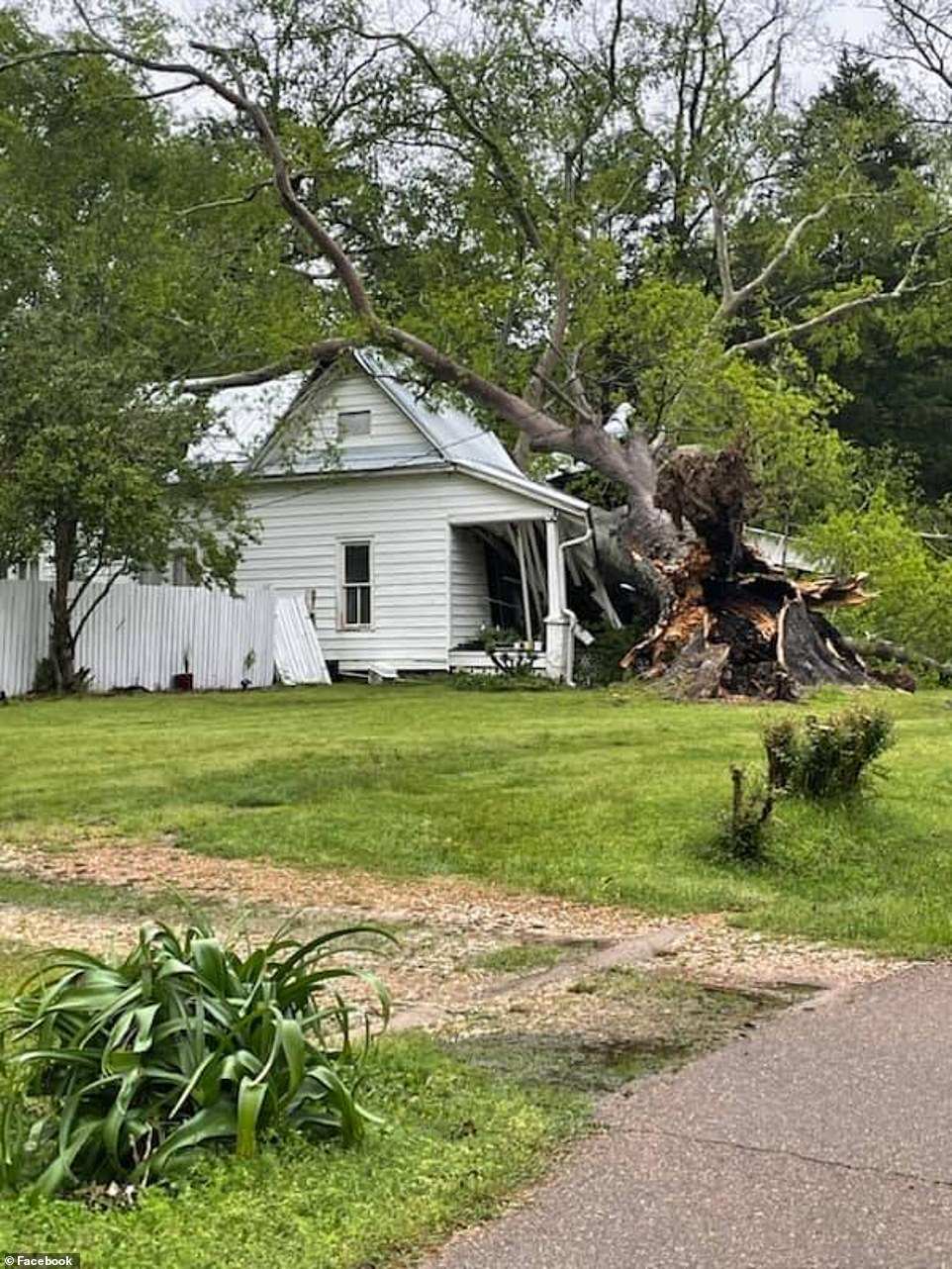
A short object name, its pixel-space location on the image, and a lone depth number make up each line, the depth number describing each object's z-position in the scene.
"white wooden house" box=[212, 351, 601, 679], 24.56
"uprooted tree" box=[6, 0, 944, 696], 20.14
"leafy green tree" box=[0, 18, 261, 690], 19.61
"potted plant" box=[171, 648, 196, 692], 23.00
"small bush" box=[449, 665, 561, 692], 21.58
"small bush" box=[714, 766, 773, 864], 8.77
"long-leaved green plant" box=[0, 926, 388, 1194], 3.77
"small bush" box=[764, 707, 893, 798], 9.63
